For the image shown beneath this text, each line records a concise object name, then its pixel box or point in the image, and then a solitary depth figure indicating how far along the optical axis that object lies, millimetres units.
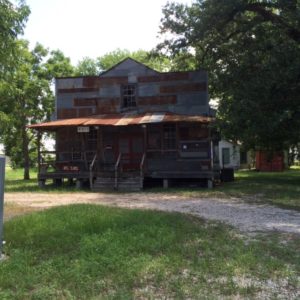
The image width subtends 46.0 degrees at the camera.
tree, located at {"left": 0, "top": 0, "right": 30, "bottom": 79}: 6360
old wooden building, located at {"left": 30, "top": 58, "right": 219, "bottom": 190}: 16325
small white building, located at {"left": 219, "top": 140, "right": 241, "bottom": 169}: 32867
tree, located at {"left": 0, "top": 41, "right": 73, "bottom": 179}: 23999
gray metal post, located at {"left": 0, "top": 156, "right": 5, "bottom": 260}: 5027
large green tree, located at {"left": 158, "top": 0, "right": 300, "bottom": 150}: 14185
